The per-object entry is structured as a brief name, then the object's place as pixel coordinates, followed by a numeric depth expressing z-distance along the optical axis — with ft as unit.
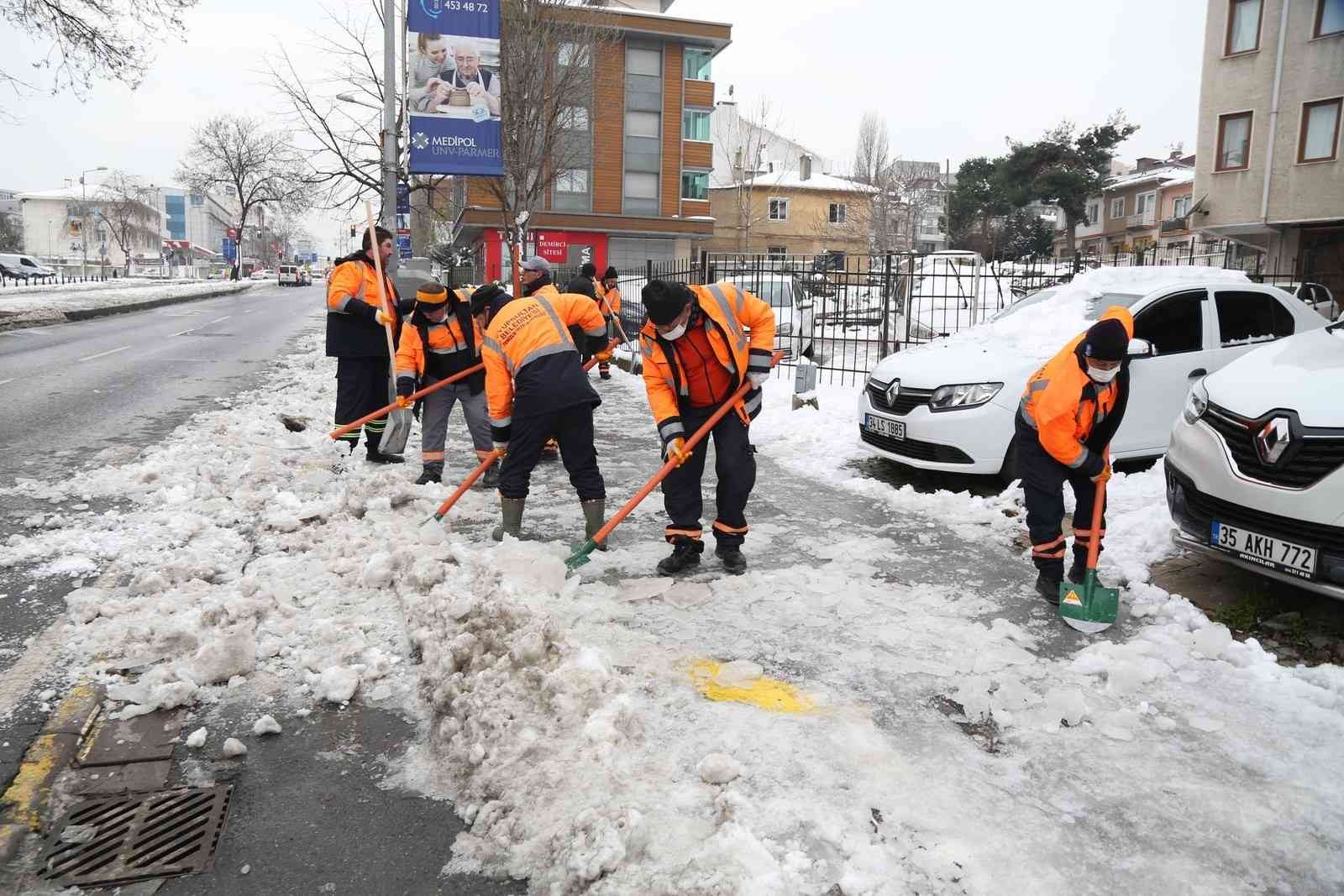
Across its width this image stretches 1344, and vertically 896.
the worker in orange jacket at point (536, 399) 17.19
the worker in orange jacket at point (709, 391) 16.10
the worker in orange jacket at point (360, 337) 24.27
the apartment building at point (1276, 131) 70.33
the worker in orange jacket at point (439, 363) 22.99
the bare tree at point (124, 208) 259.19
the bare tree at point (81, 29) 50.93
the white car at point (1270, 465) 12.47
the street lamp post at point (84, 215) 239.09
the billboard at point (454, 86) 46.01
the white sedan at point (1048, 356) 22.40
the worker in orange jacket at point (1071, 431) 14.28
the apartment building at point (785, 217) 171.94
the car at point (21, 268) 151.84
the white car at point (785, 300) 49.37
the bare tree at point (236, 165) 190.90
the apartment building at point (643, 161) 135.74
